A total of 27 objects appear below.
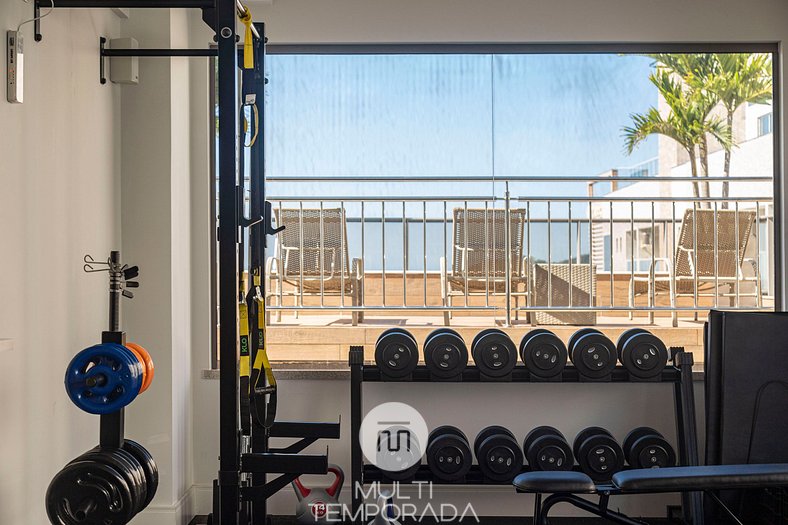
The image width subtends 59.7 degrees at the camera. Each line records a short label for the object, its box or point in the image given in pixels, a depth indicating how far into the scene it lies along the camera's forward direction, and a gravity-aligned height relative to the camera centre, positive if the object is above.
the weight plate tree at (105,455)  2.33 -0.66
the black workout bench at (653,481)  2.08 -0.66
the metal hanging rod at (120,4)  2.44 +0.95
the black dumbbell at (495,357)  3.19 -0.42
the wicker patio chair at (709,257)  4.29 +0.05
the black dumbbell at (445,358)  3.19 -0.43
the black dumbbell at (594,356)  3.19 -0.42
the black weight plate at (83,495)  2.32 -0.77
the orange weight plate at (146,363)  2.52 -0.35
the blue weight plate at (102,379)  2.36 -0.38
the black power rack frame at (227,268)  2.39 +0.00
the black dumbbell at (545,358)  3.20 -0.43
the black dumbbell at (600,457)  3.16 -0.88
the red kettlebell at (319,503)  3.16 -1.09
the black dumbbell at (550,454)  3.15 -0.87
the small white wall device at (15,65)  2.29 +0.68
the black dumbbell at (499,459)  3.13 -0.88
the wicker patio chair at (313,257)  4.37 +0.07
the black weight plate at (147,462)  2.54 -0.72
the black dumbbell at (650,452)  3.17 -0.87
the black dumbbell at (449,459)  3.13 -0.88
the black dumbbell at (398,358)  3.18 -0.42
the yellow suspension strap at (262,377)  2.64 -0.43
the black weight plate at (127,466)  2.39 -0.70
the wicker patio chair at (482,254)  4.39 +0.08
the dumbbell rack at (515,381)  3.08 -0.62
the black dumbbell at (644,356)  3.17 -0.42
